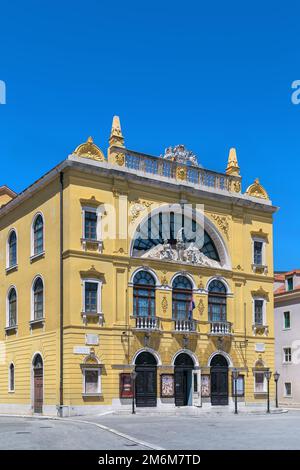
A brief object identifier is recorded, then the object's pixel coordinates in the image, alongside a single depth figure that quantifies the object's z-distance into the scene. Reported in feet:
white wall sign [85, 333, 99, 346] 124.16
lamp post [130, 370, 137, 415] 122.01
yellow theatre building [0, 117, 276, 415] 125.18
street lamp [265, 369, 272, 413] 144.36
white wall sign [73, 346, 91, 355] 122.21
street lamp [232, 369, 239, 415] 139.75
